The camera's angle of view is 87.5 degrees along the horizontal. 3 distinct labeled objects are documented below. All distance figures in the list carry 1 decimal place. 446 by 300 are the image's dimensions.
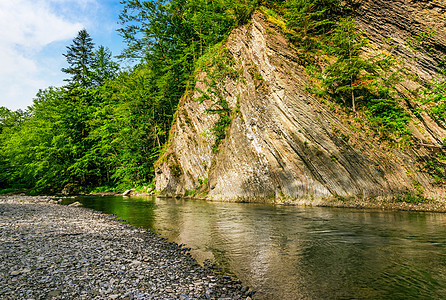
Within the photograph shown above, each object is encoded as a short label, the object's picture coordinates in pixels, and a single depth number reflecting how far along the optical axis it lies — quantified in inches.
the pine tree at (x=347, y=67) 623.5
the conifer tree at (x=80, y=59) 1528.1
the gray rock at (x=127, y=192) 1144.1
